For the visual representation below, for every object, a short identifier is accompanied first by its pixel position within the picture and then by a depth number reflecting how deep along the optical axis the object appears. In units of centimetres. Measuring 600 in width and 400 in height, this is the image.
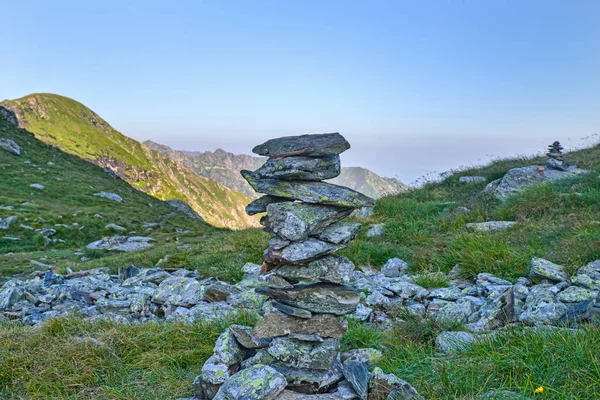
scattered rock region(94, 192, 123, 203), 3905
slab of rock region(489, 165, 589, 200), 1723
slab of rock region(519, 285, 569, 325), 573
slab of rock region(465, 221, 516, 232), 1309
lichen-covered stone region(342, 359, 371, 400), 429
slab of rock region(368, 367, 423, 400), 395
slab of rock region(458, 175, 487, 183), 2124
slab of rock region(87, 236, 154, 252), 2145
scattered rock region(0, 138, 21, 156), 4191
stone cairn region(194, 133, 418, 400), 475
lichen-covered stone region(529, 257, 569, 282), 796
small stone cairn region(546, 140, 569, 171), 1914
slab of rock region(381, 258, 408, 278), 1088
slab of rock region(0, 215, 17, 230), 2327
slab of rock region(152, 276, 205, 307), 872
